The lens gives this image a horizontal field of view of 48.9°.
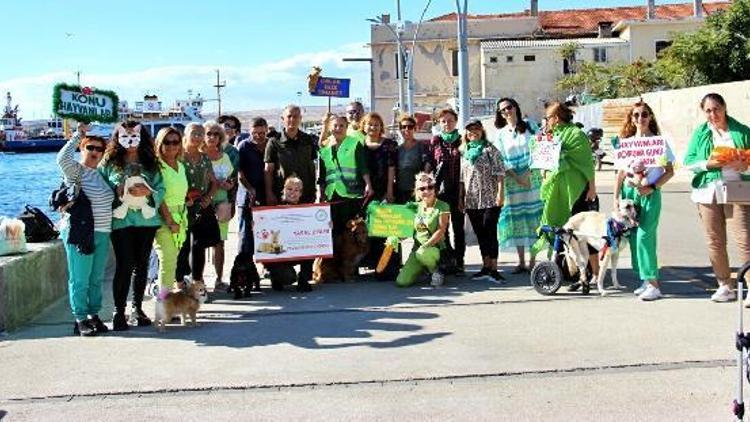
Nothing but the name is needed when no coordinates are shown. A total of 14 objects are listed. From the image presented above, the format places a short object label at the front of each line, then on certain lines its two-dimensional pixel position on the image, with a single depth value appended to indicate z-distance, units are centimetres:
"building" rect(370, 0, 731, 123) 6294
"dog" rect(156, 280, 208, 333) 726
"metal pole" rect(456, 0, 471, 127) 1256
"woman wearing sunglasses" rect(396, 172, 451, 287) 888
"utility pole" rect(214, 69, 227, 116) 11563
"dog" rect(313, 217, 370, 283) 929
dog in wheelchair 790
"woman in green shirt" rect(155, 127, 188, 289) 757
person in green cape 854
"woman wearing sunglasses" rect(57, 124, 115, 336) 703
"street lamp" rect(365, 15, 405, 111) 3906
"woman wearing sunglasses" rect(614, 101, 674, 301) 781
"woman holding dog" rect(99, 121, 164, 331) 728
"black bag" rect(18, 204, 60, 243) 898
